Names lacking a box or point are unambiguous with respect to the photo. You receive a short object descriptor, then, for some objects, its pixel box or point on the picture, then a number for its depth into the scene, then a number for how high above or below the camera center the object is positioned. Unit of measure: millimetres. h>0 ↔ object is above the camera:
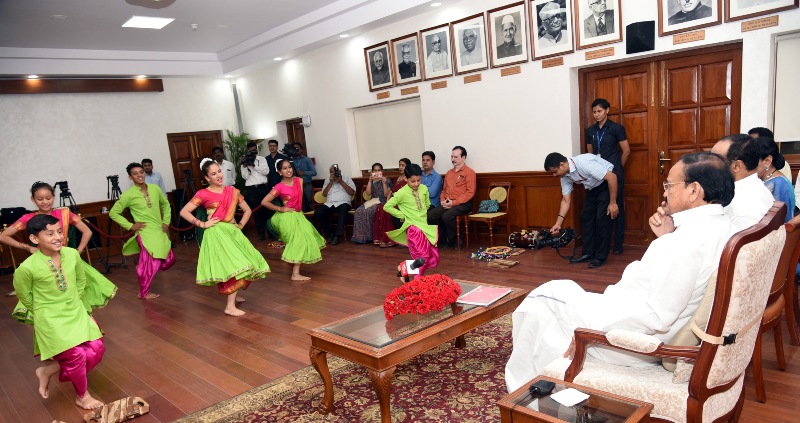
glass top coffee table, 2586 -1102
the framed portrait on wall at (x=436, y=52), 7145 +985
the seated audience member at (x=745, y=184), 2863 -508
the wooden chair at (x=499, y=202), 6672 -1111
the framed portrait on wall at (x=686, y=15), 5012 +814
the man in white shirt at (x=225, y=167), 9734 -422
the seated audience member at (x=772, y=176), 3326 -546
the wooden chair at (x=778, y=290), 2486 -955
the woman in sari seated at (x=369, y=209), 7981 -1189
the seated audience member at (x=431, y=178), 7359 -750
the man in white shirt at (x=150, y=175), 9320 -418
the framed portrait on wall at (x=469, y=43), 6762 +1002
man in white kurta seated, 1979 -633
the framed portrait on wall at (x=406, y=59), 7539 +976
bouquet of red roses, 3016 -982
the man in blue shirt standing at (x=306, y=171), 9164 -602
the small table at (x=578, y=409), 1743 -1003
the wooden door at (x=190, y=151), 10711 -59
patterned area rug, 2893 -1556
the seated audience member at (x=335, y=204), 8438 -1120
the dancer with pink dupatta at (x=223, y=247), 4883 -949
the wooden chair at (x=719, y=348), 1747 -883
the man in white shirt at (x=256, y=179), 9297 -653
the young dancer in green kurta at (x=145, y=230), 5980 -889
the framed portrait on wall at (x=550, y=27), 5977 +977
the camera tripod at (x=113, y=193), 8134 -673
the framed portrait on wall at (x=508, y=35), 6355 +999
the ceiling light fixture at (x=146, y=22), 7658 +1916
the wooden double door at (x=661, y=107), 5316 -68
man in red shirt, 7020 -998
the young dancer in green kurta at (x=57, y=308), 3143 -896
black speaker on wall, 5398 +695
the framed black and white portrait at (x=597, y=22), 5617 +923
